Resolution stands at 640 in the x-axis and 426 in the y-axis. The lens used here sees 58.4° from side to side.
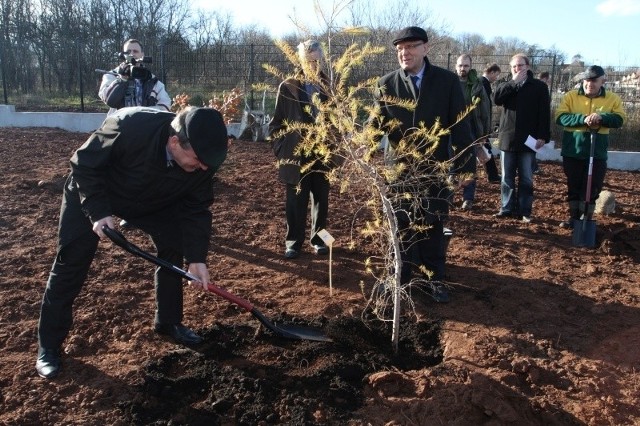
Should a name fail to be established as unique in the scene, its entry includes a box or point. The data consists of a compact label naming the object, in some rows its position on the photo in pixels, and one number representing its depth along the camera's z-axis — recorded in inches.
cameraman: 201.8
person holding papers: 255.1
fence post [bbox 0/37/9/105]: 562.6
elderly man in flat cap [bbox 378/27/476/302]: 159.2
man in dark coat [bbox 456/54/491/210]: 280.8
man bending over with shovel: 117.3
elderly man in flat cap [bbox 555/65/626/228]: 232.8
